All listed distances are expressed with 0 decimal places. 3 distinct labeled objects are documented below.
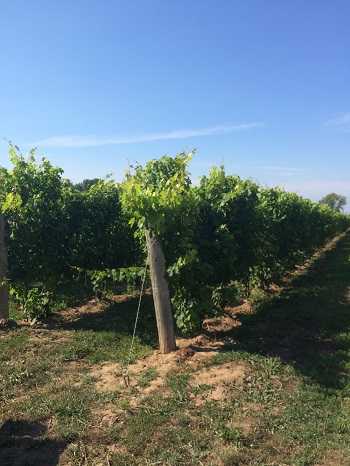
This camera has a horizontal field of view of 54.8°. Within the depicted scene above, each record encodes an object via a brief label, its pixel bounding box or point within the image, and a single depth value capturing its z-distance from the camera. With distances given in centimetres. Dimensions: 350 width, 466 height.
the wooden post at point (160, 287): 521
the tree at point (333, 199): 14675
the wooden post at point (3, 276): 698
